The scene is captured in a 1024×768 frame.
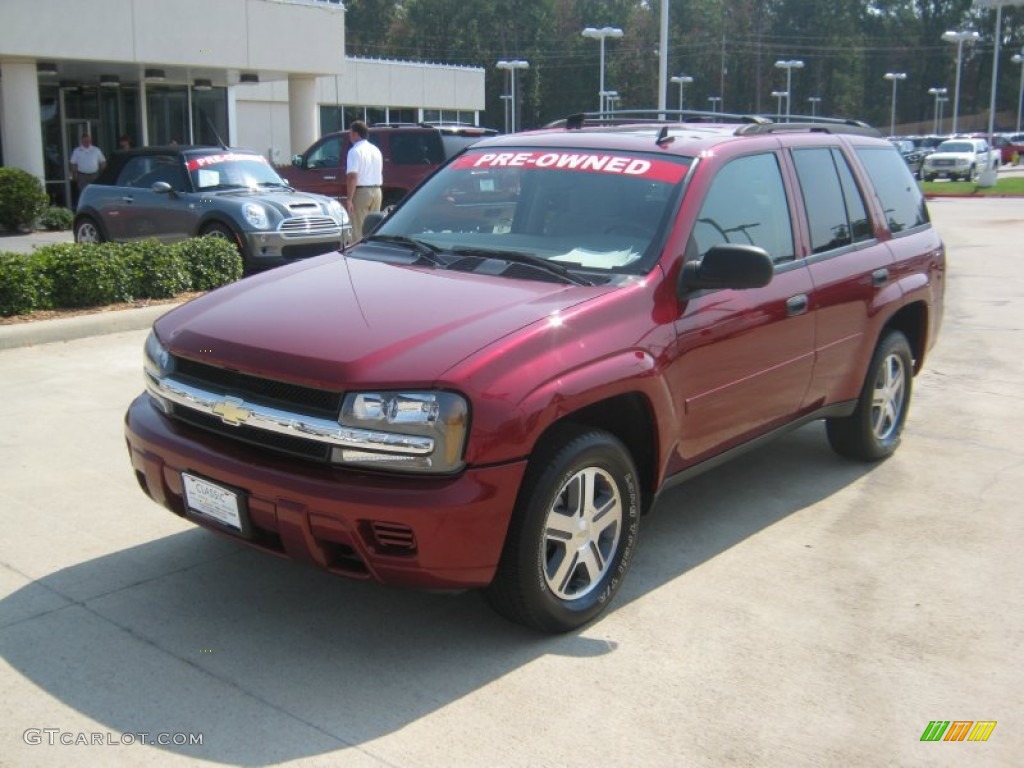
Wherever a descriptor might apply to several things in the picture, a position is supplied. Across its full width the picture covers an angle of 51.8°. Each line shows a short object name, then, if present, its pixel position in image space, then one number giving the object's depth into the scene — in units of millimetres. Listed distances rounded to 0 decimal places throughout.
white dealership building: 20656
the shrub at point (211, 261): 11070
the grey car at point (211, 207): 12766
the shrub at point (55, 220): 20047
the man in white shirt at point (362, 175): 13797
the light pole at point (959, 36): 40231
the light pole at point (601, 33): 35875
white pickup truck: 44719
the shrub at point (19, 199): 18891
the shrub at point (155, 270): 10352
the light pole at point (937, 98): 89250
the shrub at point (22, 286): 9117
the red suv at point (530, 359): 3508
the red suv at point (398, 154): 18906
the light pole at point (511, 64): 48894
